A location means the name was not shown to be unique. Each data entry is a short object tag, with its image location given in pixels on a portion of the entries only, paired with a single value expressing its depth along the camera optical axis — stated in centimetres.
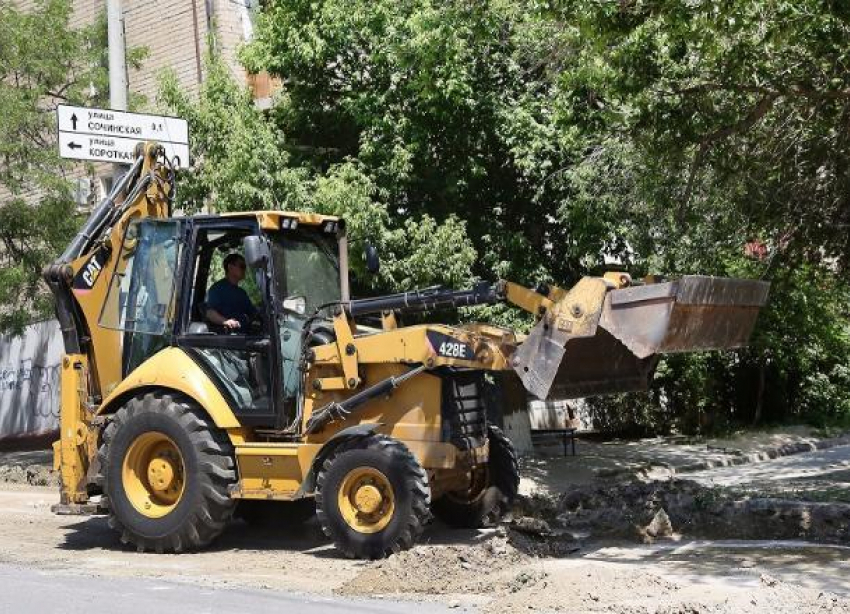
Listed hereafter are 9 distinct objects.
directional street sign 1198
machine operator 1028
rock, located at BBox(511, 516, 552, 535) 1004
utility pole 1348
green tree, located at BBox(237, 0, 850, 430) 1099
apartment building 2142
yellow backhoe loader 922
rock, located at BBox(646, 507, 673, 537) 1000
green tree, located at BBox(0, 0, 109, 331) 1617
